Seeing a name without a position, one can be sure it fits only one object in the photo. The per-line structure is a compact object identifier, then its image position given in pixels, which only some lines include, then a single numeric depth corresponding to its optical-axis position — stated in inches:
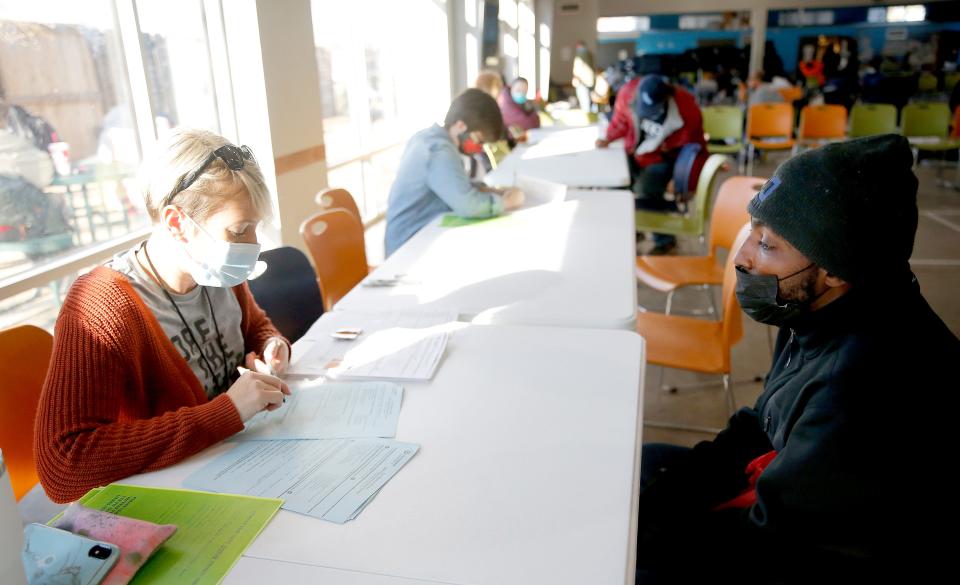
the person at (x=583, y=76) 399.5
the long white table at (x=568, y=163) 152.5
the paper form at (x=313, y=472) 40.1
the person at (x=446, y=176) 110.4
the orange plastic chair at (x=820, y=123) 285.0
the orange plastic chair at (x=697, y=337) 81.7
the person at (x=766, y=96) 329.7
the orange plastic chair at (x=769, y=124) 288.7
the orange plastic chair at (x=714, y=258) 108.5
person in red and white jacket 189.6
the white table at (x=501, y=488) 34.8
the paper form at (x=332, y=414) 47.9
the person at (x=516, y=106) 251.9
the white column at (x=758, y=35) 525.3
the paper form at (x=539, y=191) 123.6
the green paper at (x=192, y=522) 34.3
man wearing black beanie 38.3
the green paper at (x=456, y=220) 109.0
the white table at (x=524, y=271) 70.2
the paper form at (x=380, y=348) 57.0
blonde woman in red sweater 42.4
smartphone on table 31.6
